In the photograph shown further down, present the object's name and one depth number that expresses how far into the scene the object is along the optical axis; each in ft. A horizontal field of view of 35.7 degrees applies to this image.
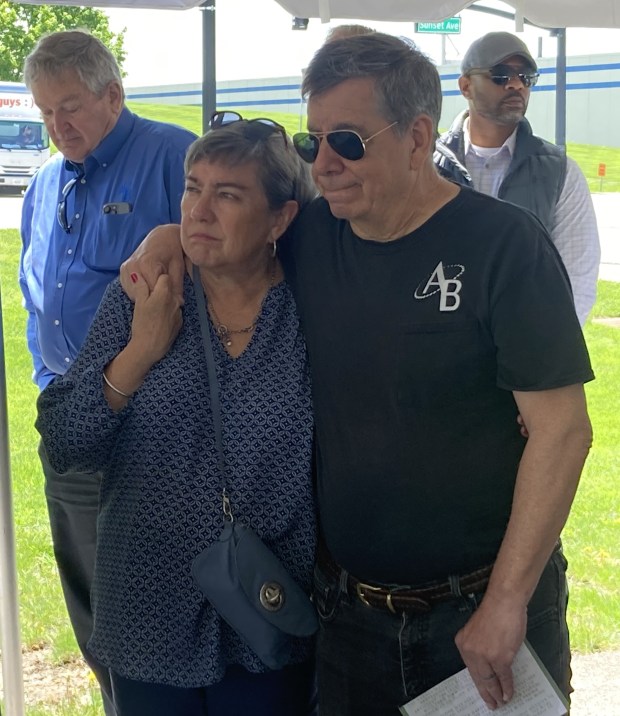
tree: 64.23
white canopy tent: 8.35
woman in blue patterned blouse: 5.82
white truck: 61.57
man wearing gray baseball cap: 10.41
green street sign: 29.30
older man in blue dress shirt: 9.24
